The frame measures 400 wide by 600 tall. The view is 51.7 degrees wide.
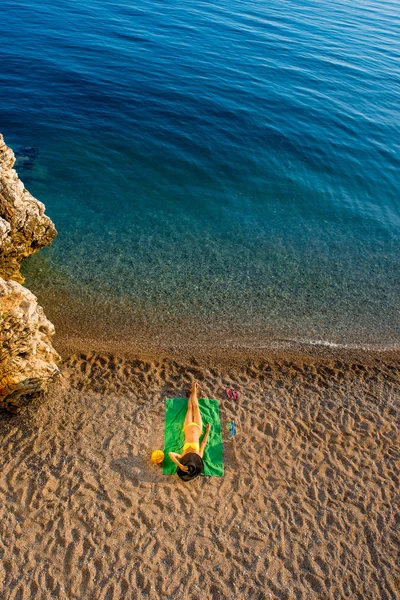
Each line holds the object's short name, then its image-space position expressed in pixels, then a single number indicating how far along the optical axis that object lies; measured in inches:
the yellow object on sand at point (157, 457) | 497.7
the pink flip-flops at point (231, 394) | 589.0
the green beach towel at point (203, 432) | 504.7
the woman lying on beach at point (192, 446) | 475.5
